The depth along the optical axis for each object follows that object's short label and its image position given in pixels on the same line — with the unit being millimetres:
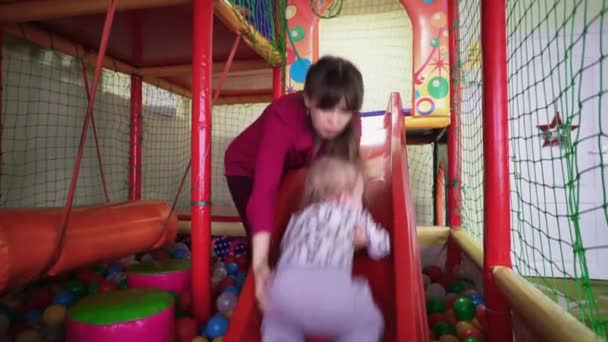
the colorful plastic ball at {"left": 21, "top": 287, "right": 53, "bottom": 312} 1640
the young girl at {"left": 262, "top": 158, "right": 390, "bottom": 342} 808
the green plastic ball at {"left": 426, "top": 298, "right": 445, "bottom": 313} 1572
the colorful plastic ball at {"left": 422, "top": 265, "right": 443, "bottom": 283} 1949
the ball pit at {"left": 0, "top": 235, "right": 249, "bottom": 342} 1344
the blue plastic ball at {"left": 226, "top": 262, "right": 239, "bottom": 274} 2148
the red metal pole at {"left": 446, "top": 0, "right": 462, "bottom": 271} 2043
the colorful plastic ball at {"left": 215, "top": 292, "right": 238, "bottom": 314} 1519
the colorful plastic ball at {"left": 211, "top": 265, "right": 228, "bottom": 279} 1963
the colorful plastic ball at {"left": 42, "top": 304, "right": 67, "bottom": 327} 1473
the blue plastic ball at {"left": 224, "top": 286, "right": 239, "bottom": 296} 1640
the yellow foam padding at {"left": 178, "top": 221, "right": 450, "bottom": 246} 2104
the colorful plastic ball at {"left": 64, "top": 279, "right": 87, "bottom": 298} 1730
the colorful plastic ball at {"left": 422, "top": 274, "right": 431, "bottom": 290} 1777
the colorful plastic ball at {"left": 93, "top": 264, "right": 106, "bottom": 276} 2085
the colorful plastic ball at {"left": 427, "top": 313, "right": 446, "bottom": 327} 1472
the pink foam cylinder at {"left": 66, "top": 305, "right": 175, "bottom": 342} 1036
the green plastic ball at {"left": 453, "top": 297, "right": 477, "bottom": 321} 1434
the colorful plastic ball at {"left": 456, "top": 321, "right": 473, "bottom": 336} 1328
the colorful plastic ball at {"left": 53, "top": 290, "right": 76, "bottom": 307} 1601
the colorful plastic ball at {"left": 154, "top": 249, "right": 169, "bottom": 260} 2360
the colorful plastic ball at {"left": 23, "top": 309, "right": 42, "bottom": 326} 1492
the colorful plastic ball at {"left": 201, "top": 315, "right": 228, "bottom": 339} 1325
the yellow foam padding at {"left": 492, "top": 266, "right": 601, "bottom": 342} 654
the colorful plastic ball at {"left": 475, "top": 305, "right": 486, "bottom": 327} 1368
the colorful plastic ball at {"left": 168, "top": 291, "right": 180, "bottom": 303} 1556
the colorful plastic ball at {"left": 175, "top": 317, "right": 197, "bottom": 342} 1332
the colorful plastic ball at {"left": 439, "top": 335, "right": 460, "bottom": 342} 1295
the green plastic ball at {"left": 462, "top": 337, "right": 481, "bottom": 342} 1229
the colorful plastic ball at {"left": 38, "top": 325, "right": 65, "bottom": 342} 1430
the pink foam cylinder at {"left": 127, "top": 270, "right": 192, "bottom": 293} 1588
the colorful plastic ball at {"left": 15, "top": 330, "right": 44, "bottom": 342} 1297
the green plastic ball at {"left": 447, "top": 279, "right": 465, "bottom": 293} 1743
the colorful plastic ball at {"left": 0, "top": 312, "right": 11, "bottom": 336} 1366
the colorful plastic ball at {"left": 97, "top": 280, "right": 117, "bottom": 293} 1710
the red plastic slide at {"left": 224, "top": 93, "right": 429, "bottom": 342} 872
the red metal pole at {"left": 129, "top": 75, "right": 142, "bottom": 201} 2715
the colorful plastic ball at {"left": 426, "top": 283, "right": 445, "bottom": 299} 1694
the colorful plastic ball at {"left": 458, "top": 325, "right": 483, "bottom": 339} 1284
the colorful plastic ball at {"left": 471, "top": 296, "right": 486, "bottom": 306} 1518
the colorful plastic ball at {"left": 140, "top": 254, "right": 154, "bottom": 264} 2278
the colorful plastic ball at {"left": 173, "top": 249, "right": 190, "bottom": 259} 2371
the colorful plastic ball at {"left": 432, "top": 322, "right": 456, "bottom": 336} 1374
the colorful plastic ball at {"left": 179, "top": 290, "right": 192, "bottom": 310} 1572
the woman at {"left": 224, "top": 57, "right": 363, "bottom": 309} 968
